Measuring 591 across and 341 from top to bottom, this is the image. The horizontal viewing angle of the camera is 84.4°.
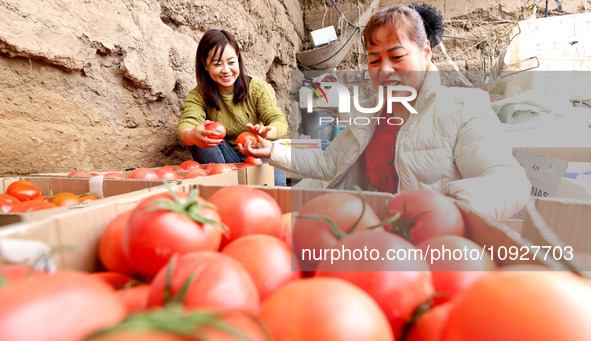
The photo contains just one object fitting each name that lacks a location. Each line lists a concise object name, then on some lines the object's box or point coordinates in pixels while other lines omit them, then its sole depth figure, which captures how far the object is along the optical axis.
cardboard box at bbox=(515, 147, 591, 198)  1.22
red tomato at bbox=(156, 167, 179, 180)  1.39
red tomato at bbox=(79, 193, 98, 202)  1.00
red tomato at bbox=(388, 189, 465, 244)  0.52
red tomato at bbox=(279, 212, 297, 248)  0.59
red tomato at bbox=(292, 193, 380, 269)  0.50
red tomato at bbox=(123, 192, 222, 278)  0.42
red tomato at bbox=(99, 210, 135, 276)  0.52
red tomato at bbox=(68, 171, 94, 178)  1.29
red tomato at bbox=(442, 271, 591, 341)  0.23
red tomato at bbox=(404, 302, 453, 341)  0.30
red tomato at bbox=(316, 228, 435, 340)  0.35
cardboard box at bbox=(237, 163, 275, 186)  1.49
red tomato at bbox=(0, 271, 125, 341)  0.22
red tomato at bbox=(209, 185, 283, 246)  0.54
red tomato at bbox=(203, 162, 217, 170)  1.79
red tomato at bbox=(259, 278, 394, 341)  0.26
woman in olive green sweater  1.99
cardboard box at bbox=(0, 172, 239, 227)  1.00
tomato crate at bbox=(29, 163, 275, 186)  1.25
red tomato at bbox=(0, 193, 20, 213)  0.89
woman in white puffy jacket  0.88
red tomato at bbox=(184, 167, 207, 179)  1.41
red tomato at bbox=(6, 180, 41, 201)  1.07
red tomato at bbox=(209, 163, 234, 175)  1.59
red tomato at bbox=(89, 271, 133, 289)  0.45
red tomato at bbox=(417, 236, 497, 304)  0.40
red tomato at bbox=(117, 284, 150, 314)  0.36
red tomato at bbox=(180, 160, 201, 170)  1.77
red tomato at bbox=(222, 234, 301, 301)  0.41
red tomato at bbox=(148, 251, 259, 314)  0.30
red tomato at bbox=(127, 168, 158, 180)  1.34
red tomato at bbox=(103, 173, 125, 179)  1.33
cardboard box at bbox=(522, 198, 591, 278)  0.54
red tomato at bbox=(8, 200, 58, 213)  0.82
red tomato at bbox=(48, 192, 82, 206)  0.94
